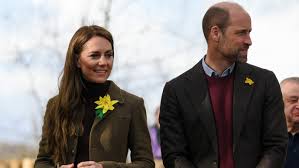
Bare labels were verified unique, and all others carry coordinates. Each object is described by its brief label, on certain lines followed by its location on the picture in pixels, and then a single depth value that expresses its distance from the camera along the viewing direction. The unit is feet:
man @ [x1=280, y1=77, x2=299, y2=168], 40.96
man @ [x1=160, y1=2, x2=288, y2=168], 34.17
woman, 34.76
